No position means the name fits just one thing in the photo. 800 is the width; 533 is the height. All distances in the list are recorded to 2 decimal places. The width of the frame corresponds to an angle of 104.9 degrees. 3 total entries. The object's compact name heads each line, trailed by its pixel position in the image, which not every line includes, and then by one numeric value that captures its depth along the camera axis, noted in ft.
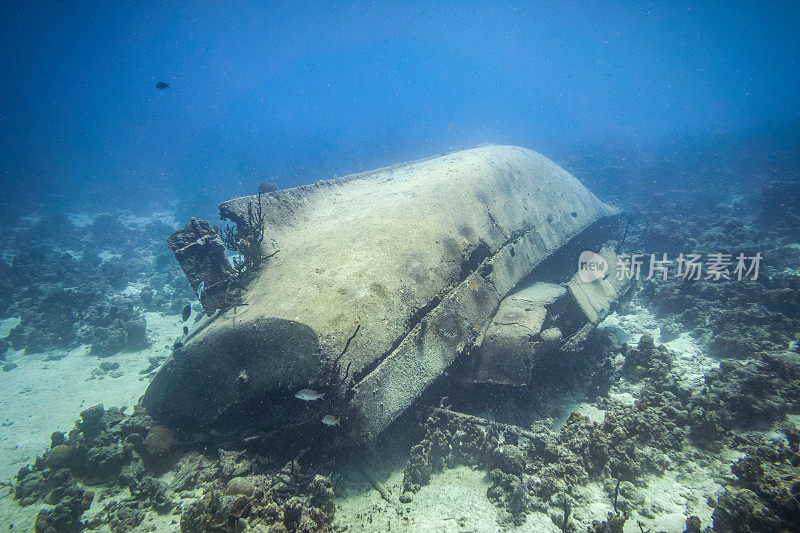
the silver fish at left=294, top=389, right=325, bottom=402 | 11.57
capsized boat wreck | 13.30
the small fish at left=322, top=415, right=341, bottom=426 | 11.60
